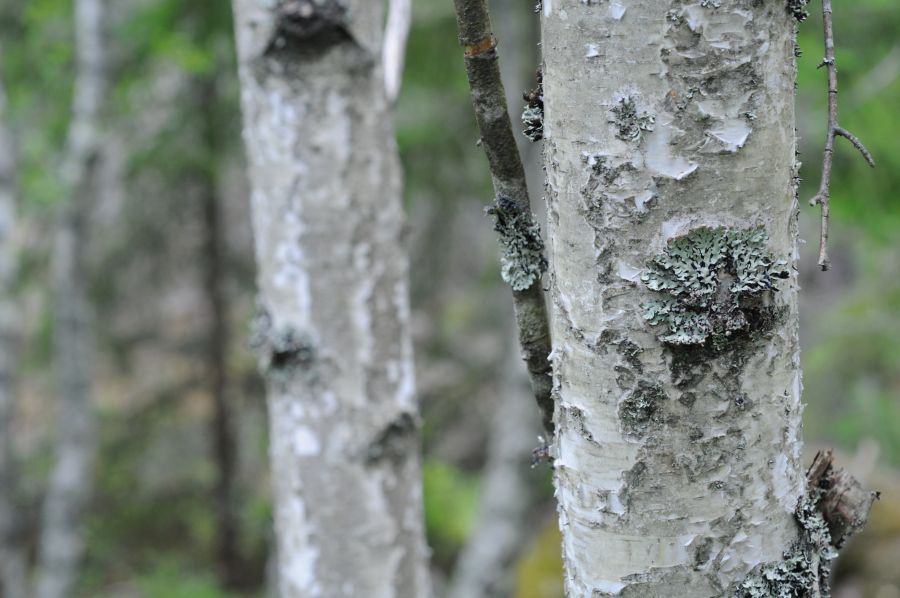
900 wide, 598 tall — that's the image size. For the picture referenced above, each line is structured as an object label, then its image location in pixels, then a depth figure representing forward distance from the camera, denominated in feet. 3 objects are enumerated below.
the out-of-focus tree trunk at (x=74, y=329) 31.63
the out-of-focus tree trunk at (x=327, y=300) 13.35
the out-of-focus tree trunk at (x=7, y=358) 33.76
